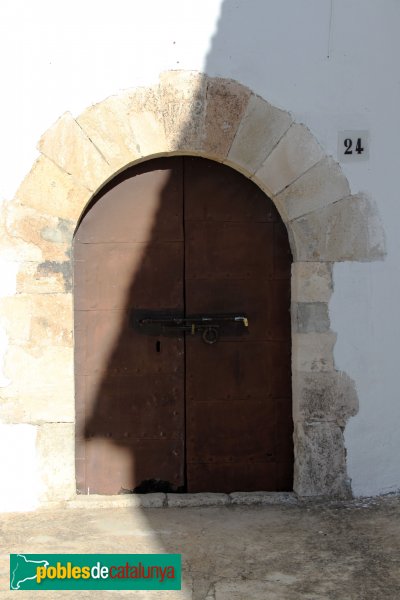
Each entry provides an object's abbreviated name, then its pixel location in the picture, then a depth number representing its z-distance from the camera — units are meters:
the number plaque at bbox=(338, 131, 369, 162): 4.93
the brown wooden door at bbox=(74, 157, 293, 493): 4.99
